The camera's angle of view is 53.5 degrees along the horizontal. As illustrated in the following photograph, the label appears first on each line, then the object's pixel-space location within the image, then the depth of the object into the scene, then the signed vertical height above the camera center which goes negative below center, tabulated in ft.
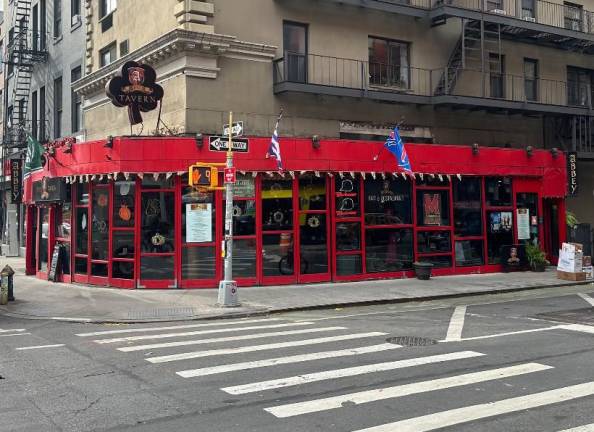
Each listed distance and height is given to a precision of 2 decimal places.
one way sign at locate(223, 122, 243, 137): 44.19 +7.56
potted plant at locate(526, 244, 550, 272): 69.10 -3.86
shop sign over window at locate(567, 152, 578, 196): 76.59 +6.99
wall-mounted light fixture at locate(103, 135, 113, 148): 53.72 +8.05
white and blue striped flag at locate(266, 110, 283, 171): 52.90 +7.24
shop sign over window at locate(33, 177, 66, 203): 60.34 +4.36
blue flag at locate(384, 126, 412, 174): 58.39 +7.69
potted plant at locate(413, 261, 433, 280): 61.16 -4.47
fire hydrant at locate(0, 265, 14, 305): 47.47 -4.25
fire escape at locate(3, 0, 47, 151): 92.26 +26.97
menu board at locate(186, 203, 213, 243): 54.54 +0.59
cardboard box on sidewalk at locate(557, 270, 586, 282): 61.36 -5.27
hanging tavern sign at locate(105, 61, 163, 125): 54.90 +13.26
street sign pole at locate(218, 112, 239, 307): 44.11 -2.20
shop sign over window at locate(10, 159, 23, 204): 85.81 +7.46
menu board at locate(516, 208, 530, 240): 70.28 +0.38
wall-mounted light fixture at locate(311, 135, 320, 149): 57.00 +8.39
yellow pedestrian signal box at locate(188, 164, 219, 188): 44.00 +4.02
